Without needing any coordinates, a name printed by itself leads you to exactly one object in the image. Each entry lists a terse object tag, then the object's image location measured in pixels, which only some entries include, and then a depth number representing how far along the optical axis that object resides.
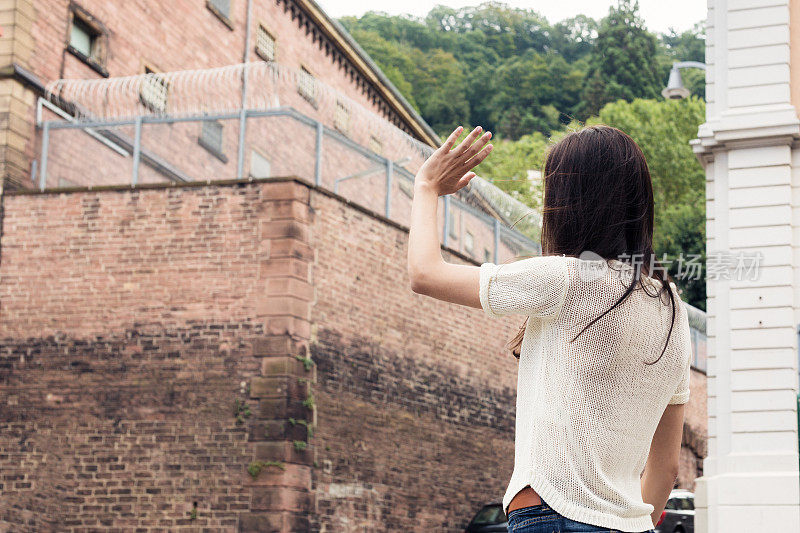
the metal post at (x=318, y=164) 20.55
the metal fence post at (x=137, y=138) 20.78
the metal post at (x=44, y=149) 20.81
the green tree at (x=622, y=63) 67.50
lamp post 25.06
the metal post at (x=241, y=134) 20.02
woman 2.51
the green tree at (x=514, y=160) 55.44
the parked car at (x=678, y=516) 23.28
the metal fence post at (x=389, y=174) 22.31
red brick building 18.73
